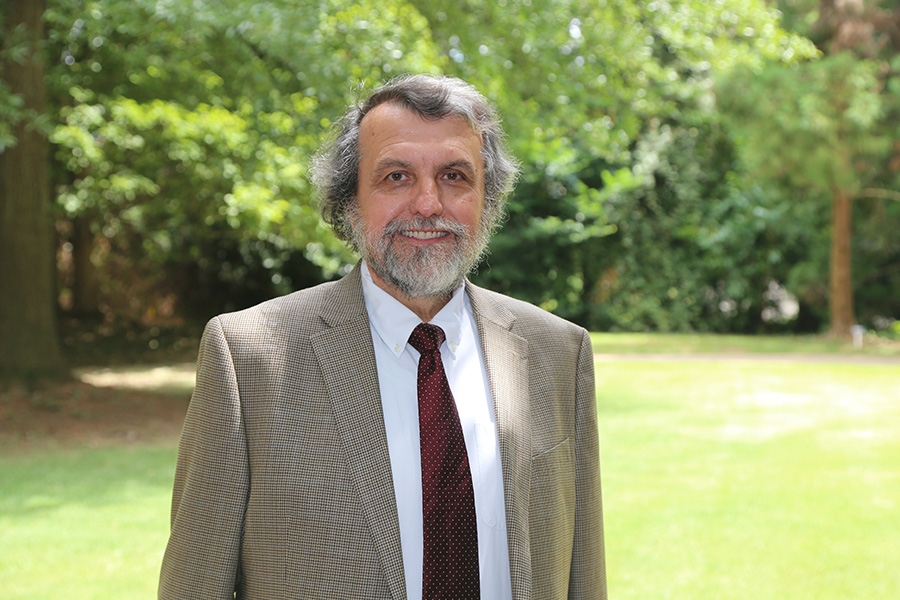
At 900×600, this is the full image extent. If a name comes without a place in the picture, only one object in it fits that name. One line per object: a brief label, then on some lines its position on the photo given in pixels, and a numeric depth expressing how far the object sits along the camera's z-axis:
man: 1.80
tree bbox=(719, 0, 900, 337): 16.66
